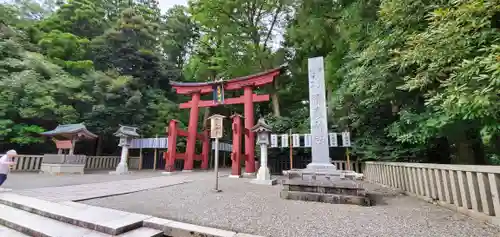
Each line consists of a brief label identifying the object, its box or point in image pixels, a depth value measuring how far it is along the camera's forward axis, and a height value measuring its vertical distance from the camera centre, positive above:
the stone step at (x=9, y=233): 2.53 -1.01
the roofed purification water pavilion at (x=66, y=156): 8.70 -0.20
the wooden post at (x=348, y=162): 7.89 -0.34
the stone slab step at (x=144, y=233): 2.32 -0.91
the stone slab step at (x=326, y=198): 3.66 -0.82
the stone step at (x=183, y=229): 2.21 -0.85
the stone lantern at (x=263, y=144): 6.54 +0.29
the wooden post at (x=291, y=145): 8.55 +0.31
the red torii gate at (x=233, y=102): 8.40 +2.47
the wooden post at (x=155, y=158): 12.39 -0.35
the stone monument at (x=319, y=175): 3.83 -0.44
